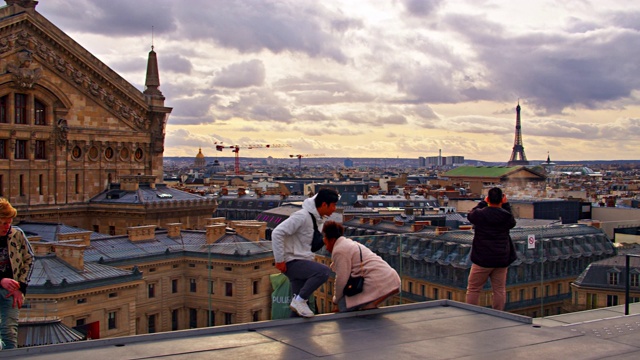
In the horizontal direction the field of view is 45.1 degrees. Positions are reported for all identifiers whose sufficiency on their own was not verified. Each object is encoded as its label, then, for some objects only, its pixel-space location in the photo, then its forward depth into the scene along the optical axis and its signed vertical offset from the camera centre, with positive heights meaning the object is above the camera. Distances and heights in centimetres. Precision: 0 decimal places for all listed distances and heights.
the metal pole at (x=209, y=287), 1575 -286
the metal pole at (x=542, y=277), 1812 -261
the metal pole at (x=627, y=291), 1460 -256
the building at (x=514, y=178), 17885 -188
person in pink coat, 1193 -166
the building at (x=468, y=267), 1620 -251
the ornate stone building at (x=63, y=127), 3591 +173
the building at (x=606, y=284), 1867 -311
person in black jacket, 1347 -135
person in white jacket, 1166 -124
